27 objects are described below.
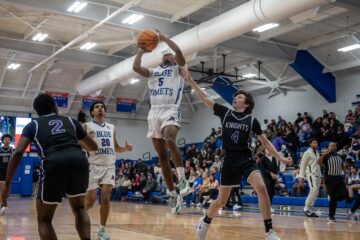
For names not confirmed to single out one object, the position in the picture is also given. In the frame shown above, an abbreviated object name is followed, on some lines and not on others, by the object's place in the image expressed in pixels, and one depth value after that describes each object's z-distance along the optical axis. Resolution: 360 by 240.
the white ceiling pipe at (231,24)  12.27
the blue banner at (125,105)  28.72
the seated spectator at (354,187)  12.25
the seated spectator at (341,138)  17.16
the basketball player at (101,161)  6.43
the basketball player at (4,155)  10.93
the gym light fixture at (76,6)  14.91
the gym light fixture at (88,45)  19.14
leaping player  6.07
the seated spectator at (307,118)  21.08
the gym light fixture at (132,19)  15.96
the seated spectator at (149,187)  22.39
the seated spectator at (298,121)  21.75
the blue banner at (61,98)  26.77
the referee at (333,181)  11.13
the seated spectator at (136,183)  23.51
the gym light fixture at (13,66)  23.34
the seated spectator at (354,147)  15.84
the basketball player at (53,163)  4.29
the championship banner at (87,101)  27.19
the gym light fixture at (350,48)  18.90
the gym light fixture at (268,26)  15.80
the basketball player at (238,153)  5.63
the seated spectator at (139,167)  24.31
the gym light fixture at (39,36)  18.83
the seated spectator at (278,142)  18.53
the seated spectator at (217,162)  18.14
